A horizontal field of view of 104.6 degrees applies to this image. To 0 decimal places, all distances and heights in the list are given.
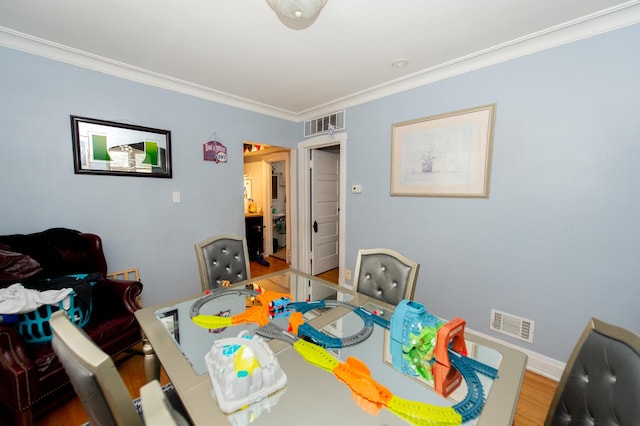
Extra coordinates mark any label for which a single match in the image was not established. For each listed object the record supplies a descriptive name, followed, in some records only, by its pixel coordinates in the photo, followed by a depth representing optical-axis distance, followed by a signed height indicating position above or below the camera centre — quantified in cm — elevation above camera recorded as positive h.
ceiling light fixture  123 +93
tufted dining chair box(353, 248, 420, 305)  162 -58
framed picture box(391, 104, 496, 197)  214 +36
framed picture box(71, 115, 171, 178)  214 +39
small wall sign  288 +46
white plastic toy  76 -59
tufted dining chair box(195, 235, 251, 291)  193 -57
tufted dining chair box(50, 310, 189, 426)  62 -49
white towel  138 -64
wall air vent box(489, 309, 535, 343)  199 -111
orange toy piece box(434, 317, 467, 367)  90 -54
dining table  73 -65
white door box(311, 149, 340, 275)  383 -30
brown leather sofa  128 -88
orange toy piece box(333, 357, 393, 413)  78 -65
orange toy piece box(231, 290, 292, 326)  123 -64
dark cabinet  496 -90
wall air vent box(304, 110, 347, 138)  320 +91
